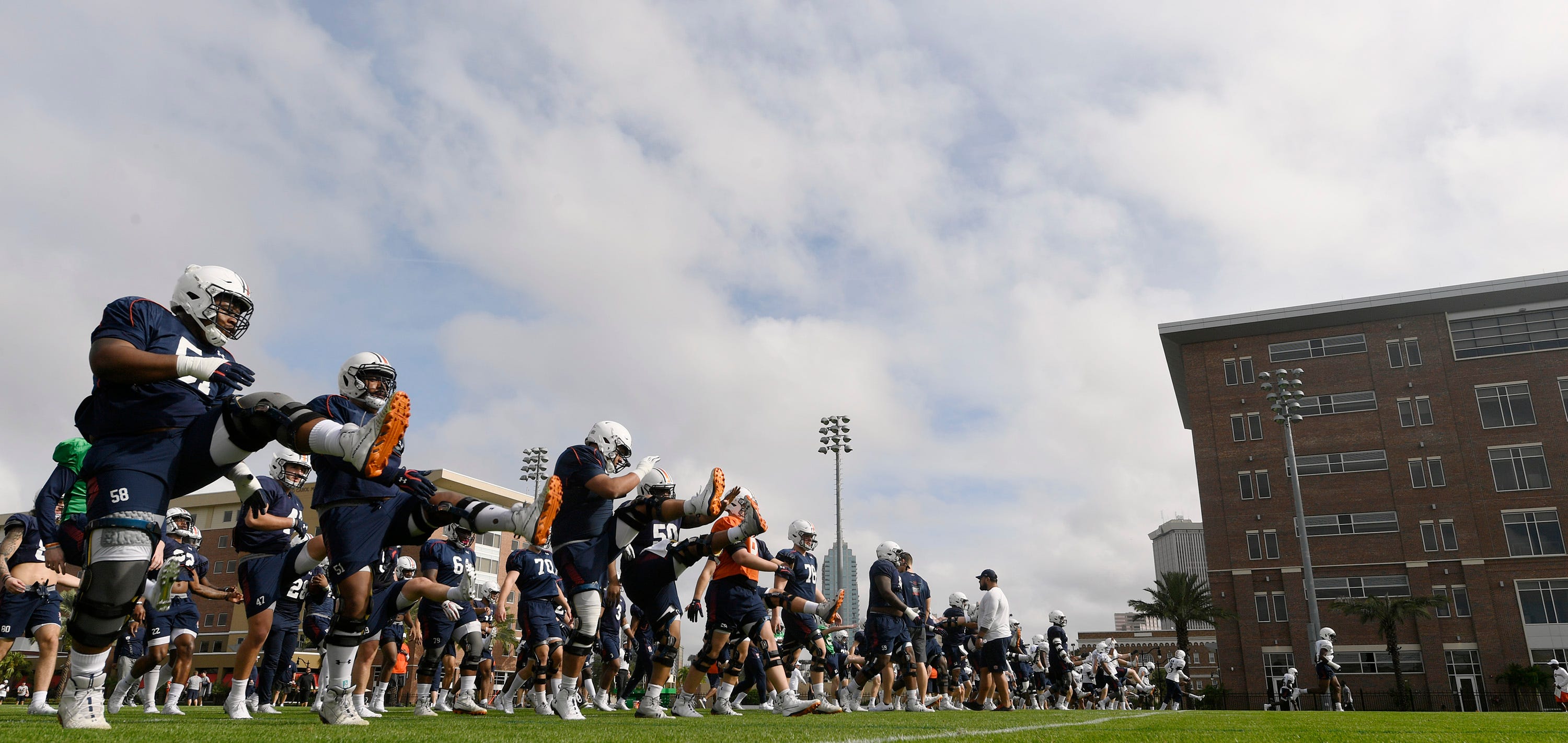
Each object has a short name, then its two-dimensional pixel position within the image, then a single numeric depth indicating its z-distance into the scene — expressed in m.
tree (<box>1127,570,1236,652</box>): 52.66
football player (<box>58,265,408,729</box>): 4.31
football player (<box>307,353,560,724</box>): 5.87
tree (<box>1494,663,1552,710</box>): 44.28
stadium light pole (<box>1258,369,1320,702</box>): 36.31
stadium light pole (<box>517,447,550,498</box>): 42.53
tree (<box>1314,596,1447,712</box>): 47.25
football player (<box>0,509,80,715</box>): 7.88
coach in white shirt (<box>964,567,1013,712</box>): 12.79
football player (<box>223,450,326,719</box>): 7.30
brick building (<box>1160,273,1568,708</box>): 48.31
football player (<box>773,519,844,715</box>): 11.14
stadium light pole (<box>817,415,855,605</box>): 39.38
